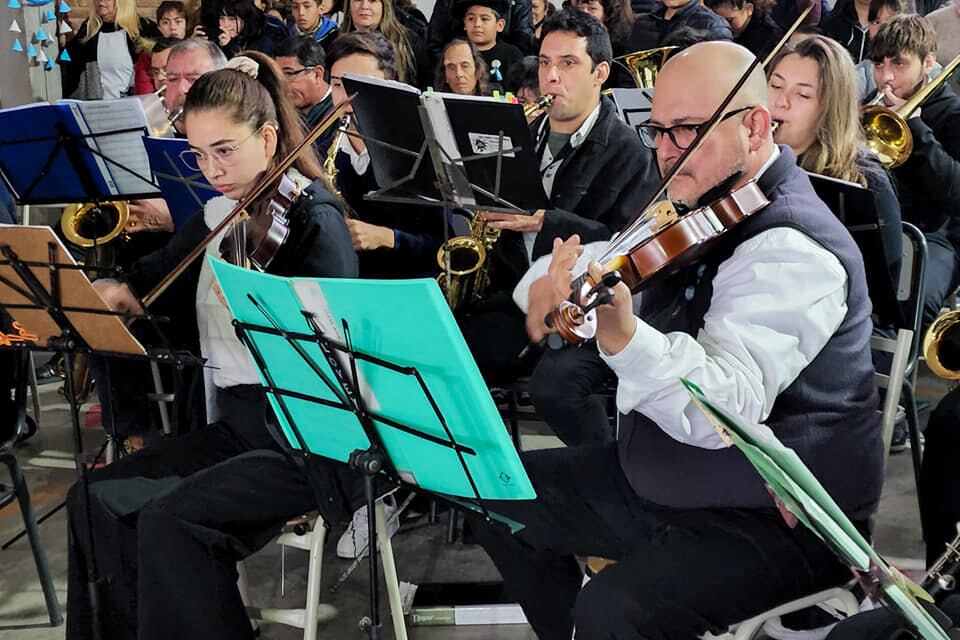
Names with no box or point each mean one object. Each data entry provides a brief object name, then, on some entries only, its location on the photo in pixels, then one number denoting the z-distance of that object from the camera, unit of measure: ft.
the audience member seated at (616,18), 16.57
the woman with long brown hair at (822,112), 8.93
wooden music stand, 6.61
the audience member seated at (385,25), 16.70
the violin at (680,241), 5.44
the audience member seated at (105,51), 19.08
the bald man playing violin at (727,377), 5.18
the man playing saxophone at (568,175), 9.46
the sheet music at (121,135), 9.47
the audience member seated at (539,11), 19.52
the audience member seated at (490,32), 17.35
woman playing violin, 6.66
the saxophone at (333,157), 10.77
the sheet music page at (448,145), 8.71
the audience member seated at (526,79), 13.48
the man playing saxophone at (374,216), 9.89
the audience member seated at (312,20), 17.69
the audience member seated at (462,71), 15.30
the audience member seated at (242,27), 18.89
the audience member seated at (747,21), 16.56
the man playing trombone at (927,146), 11.30
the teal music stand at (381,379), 5.03
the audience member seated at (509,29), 17.79
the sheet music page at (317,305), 5.33
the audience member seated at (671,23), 15.61
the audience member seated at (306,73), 13.70
